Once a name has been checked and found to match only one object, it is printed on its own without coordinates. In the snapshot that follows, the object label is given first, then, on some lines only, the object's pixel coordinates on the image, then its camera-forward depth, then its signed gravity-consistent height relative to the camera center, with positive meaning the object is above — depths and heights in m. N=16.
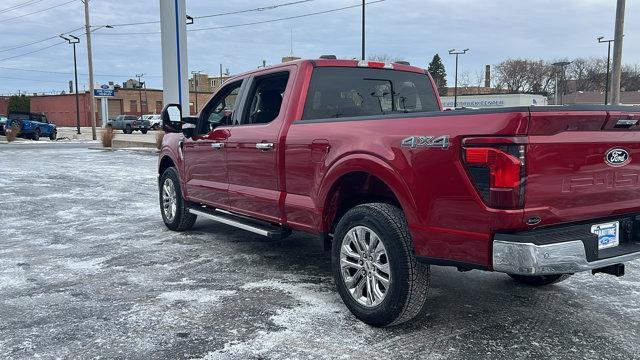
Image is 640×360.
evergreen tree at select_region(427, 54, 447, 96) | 84.28 +8.01
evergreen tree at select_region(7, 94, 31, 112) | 71.21 +2.75
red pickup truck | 3.01 -0.41
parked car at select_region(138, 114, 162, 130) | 51.34 +0.24
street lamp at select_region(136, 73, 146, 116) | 74.48 +5.03
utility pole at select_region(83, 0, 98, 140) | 35.19 +5.51
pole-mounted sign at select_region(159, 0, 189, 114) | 12.67 +1.79
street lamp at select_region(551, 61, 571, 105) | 73.45 +5.08
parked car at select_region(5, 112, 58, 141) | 34.69 -0.06
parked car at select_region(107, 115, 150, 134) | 47.03 -0.07
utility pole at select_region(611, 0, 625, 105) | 14.81 +2.04
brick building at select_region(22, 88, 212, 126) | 72.44 +2.56
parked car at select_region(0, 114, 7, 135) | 39.00 -0.06
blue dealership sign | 55.49 +3.20
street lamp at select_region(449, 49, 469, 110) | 47.24 +6.03
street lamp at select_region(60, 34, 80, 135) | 42.17 +6.12
